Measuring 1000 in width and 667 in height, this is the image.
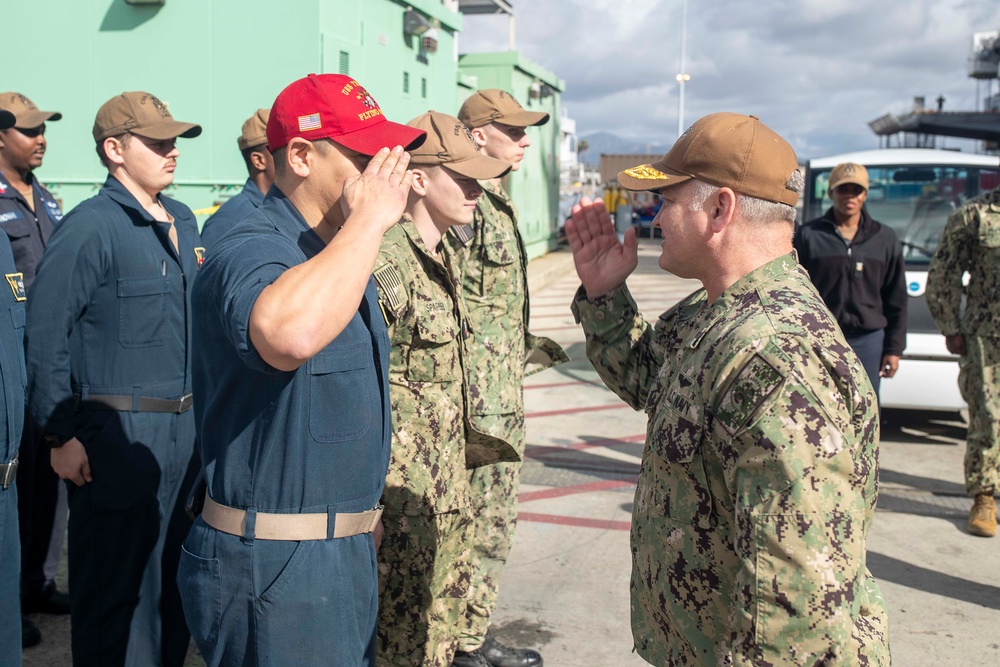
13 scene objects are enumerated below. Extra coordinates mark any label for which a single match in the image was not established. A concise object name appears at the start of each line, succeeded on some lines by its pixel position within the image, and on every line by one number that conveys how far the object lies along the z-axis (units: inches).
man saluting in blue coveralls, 77.2
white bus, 303.6
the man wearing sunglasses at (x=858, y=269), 211.5
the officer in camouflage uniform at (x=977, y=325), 200.2
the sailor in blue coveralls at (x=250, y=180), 175.9
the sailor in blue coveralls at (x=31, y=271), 166.2
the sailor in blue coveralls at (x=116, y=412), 126.6
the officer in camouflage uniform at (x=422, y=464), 115.1
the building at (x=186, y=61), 378.0
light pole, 1018.6
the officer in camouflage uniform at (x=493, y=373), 146.9
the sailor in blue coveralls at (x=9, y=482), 104.8
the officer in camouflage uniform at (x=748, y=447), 65.2
